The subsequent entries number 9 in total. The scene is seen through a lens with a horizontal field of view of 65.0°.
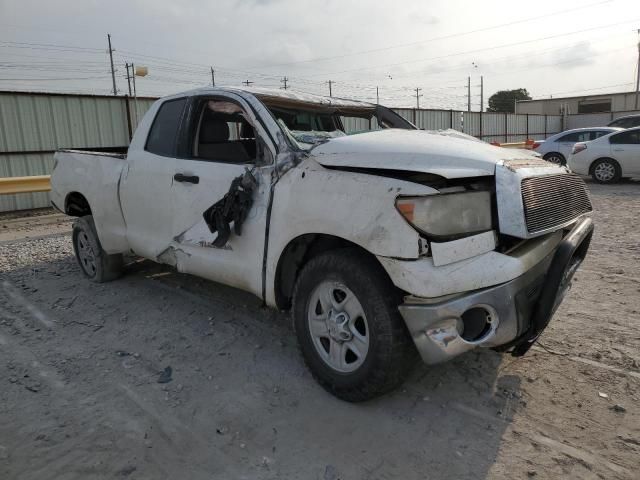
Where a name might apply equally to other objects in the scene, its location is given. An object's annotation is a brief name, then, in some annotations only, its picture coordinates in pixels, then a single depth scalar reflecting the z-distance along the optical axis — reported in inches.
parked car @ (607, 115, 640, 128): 647.1
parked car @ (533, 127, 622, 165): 597.6
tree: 2953.7
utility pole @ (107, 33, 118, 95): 1504.3
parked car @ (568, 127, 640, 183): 486.3
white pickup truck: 100.9
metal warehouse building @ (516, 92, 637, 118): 1766.7
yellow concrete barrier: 361.1
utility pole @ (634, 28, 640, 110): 1909.0
